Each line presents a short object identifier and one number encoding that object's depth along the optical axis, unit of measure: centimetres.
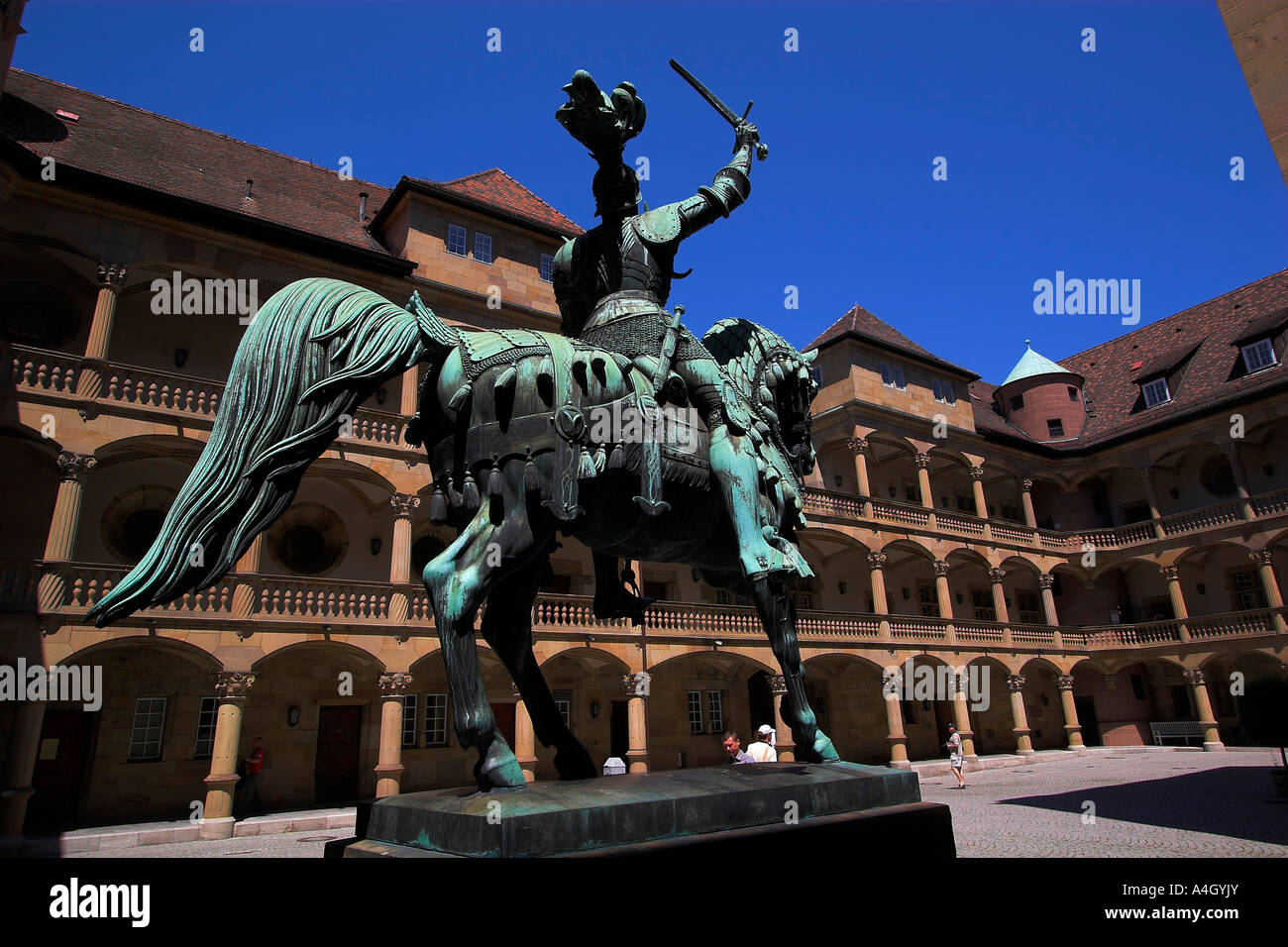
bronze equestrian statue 287
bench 3081
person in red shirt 1820
